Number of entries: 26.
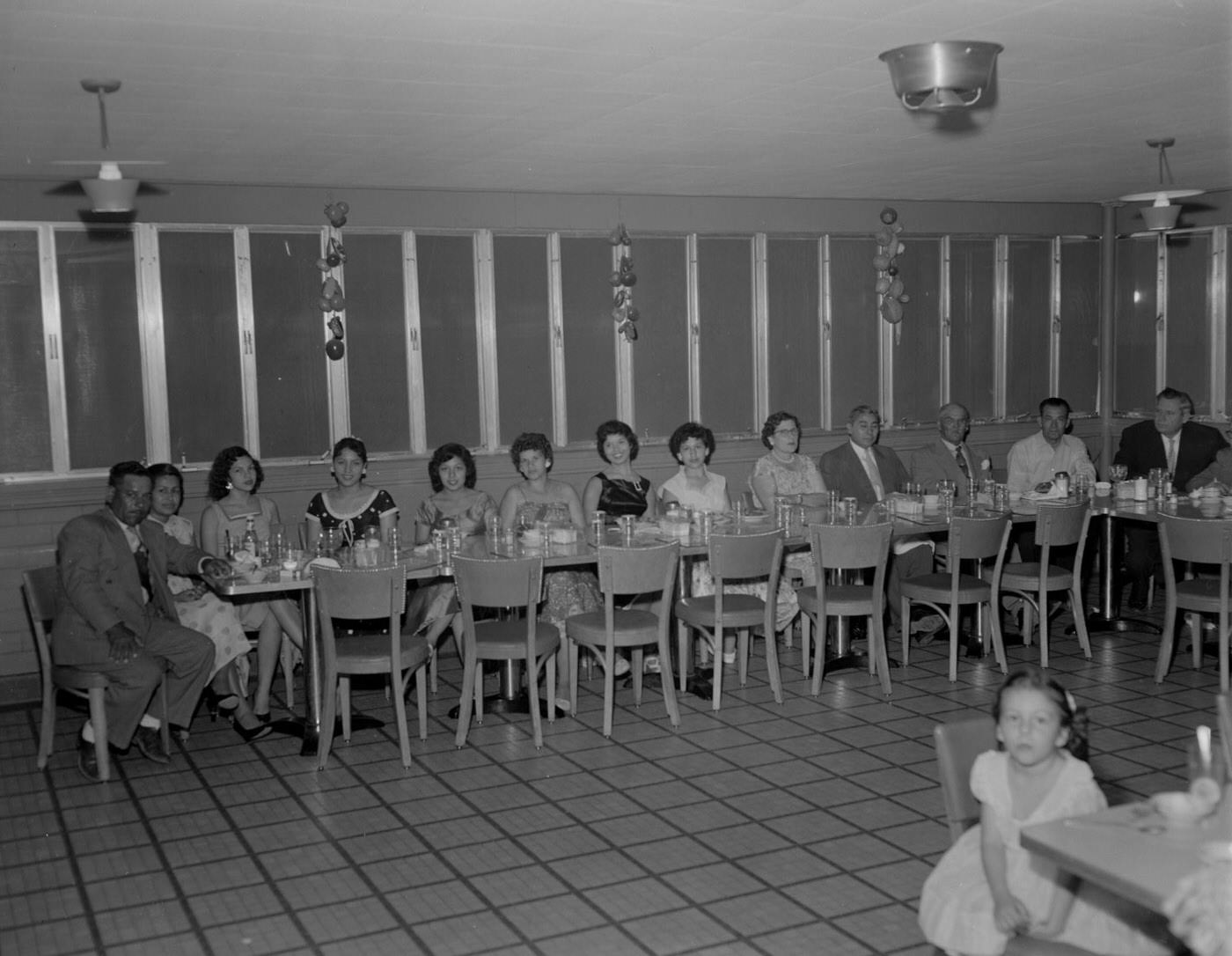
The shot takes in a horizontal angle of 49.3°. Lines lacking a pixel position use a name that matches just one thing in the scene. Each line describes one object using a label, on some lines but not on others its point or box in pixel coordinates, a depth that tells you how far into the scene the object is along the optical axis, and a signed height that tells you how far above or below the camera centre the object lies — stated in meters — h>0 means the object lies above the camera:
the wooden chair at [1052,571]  7.75 -1.17
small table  2.74 -1.03
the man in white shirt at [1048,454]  9.51 -0.57
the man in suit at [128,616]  6.25 -1.03
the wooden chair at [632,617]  6.62 -1.17
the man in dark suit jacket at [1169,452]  9.36 -0.57
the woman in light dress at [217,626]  6.91 -1.19
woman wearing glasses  8.62 -0.56
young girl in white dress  3.24 -1.23
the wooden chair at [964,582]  7.53 -1.18
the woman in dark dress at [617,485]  8.23 -0.61
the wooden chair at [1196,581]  7.09 -1.10
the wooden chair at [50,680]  6.19 -1.29
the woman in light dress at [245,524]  7.18 -0.72
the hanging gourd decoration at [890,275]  9.45 +0.75
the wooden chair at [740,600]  7.00 -1.16
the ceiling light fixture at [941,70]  5.04 +1.16
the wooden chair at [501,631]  6.38 -1.12
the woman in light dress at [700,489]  8.28 -0.65
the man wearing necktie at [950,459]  9.12 -0.55
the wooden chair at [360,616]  6.19 -1.04
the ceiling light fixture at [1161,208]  7.58 +0.97
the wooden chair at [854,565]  7.19 -1.00
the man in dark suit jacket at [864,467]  8.96 -0.59
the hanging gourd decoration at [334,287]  8.14 +0.66
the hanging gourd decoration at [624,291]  9.27 +0.67
